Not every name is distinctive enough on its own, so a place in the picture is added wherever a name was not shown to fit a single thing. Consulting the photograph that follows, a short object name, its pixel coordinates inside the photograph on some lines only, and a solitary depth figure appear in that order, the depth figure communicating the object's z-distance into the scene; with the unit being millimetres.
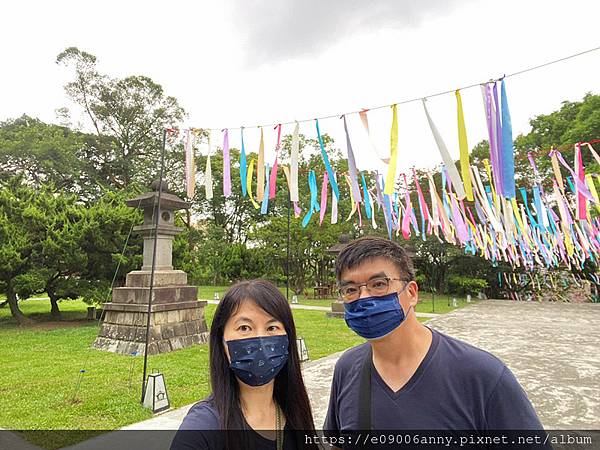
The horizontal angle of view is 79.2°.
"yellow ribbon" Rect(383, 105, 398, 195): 4621
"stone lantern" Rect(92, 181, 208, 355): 7023
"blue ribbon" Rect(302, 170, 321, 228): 7368
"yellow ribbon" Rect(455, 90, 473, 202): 4137
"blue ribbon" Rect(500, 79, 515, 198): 3908
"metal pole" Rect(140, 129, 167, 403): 4332
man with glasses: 1287
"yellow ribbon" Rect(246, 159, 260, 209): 6379
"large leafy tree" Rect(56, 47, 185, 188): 22750
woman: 1444
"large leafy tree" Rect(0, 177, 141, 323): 9266
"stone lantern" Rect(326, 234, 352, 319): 12508
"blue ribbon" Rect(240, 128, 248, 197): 6125
